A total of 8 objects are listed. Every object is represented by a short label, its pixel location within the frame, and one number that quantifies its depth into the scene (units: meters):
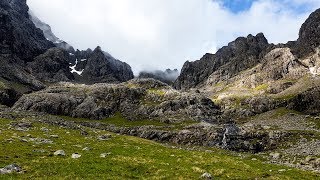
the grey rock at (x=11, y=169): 18.86
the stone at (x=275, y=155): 48.73
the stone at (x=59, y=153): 25.40
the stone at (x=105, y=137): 45.01
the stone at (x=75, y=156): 24.44
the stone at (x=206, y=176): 20.92
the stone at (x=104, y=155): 25.63
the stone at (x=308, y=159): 41.61
